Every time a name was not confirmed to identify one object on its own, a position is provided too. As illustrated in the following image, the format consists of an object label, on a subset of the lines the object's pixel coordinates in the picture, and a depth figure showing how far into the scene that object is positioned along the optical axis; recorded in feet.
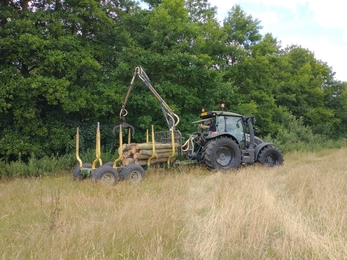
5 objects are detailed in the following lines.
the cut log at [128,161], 28.99
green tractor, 32.27
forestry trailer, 26.35
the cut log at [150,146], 28.48
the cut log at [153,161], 28.94
